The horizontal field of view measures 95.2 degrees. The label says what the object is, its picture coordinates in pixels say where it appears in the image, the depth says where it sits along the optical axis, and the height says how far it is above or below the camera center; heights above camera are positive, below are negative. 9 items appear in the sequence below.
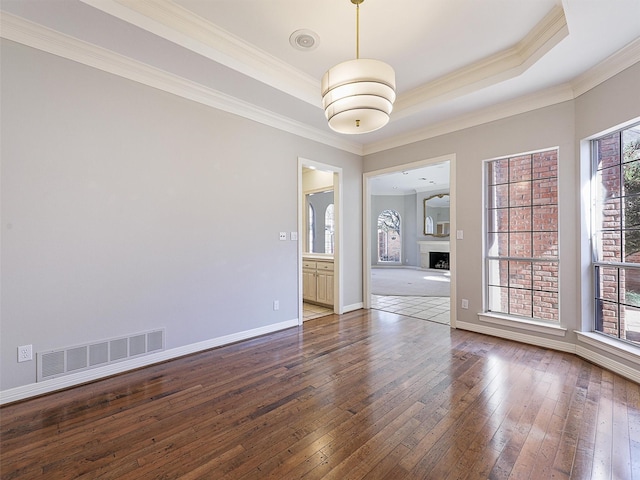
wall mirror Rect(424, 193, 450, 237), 10.91 +0.94
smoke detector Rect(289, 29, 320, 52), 2.64 +1.87
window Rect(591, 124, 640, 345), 2.71 +0.06
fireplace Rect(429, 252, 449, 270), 10.88 -0.77
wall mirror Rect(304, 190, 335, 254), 7.09 +0.45
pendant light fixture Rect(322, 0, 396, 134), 1.86 +0.98
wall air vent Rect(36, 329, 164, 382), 2.38 -1.00
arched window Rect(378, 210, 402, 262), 12.33 +0.13
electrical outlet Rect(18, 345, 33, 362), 2.26 -0.87
